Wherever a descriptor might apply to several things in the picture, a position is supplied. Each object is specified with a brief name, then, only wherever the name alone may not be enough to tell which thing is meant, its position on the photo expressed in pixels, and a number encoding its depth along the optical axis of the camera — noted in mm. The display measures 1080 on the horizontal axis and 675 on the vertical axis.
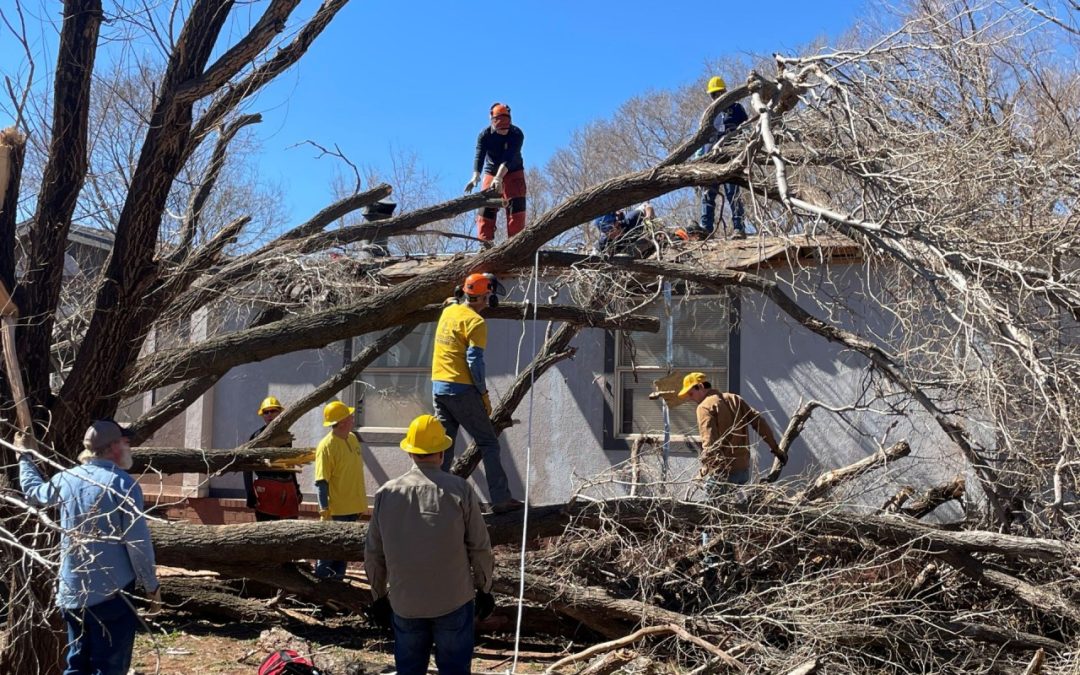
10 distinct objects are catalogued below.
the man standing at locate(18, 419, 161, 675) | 4461
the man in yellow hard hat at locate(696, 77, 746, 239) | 9055
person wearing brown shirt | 7148
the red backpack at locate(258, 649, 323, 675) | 5414
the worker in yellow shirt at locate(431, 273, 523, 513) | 6434
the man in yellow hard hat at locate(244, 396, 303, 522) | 8453
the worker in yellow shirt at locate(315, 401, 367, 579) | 7770
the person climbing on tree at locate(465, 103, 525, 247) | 9641
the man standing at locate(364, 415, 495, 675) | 4754
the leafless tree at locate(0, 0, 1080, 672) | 5254
